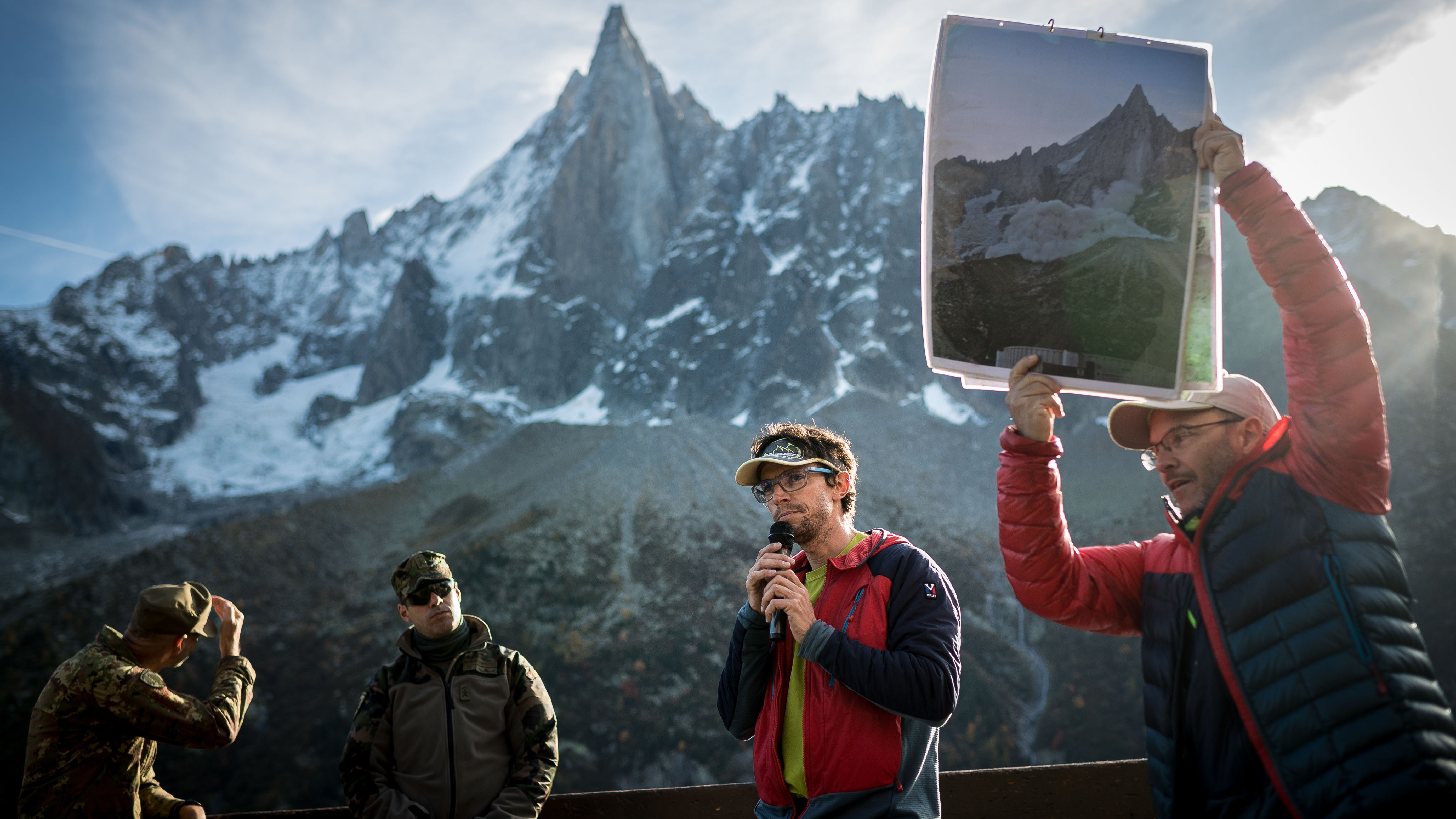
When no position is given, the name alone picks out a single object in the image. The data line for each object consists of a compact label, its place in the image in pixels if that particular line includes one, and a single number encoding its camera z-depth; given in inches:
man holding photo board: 57.5
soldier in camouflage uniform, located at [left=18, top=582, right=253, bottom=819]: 107.4
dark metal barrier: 142.9
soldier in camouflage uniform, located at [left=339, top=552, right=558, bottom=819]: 108.4
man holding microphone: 77.0
